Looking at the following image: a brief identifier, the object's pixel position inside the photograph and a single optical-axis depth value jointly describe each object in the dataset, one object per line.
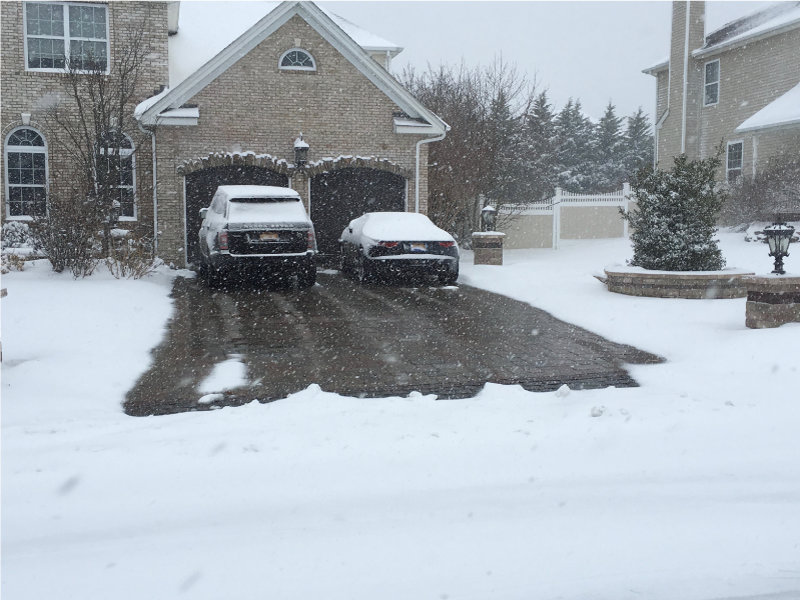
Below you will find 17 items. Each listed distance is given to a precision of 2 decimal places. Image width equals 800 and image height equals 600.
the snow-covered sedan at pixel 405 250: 13.98
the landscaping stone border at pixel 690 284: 11.41
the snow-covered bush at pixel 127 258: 13.62
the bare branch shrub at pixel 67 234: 12.70
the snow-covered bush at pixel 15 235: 16.20
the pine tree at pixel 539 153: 30.26
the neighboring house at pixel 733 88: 22.62
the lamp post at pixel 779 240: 9.71
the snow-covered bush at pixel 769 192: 18.77
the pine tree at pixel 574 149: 50.50
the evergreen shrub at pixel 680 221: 11.84
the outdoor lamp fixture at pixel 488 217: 18.38
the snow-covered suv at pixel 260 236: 13.01
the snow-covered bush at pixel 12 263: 13.36
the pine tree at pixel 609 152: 50.91
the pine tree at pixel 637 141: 51.28
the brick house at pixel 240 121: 17.98
